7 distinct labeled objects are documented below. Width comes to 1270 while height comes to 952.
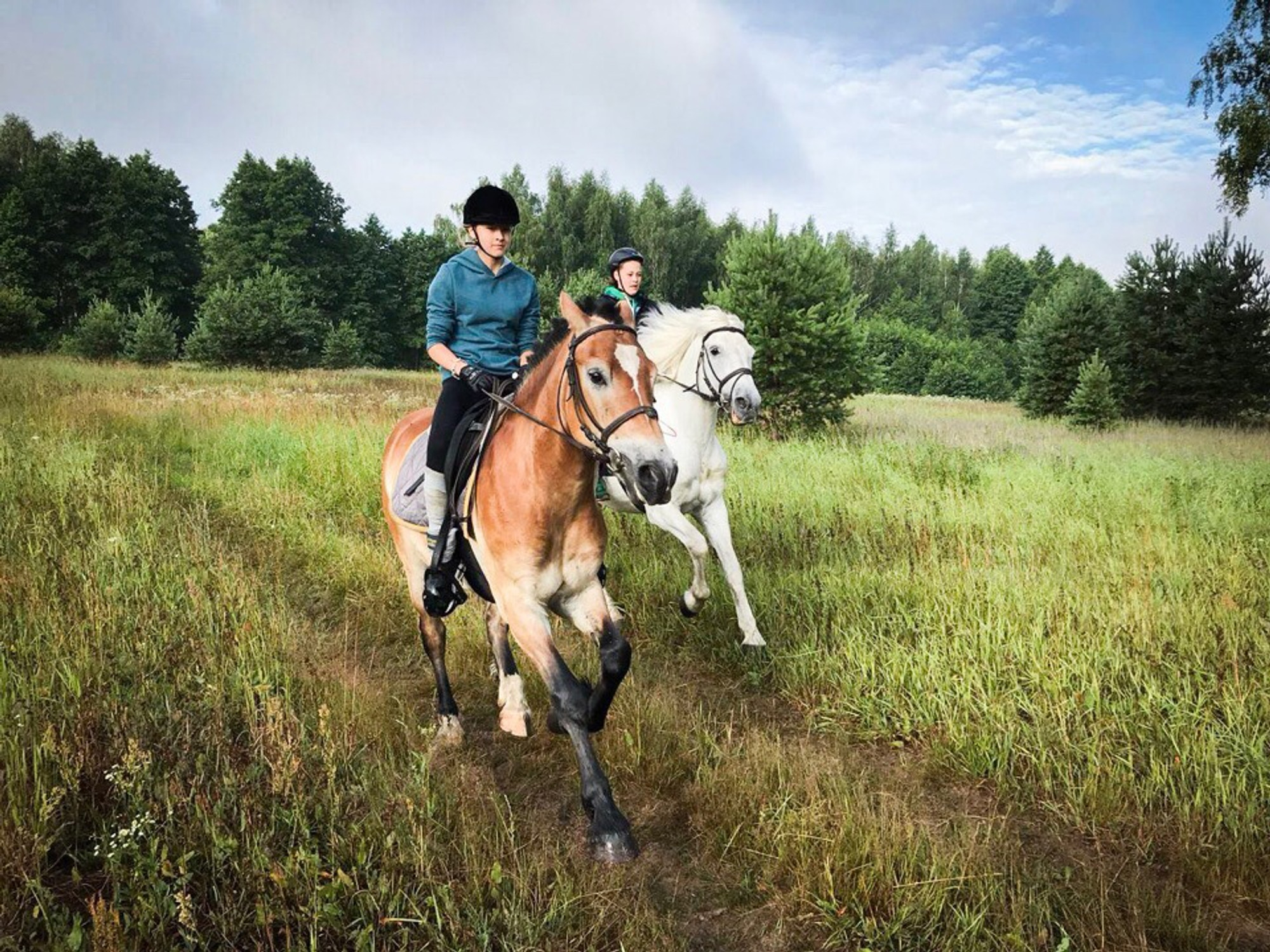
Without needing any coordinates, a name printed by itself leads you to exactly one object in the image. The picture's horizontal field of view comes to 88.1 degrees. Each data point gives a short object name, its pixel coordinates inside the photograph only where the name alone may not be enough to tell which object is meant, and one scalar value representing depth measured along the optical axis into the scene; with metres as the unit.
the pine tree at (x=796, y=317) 12.59
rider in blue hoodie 3.78
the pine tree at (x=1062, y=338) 19.98
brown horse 2.68
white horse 5.41
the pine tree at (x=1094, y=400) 17.25
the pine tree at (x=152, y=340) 26.94
